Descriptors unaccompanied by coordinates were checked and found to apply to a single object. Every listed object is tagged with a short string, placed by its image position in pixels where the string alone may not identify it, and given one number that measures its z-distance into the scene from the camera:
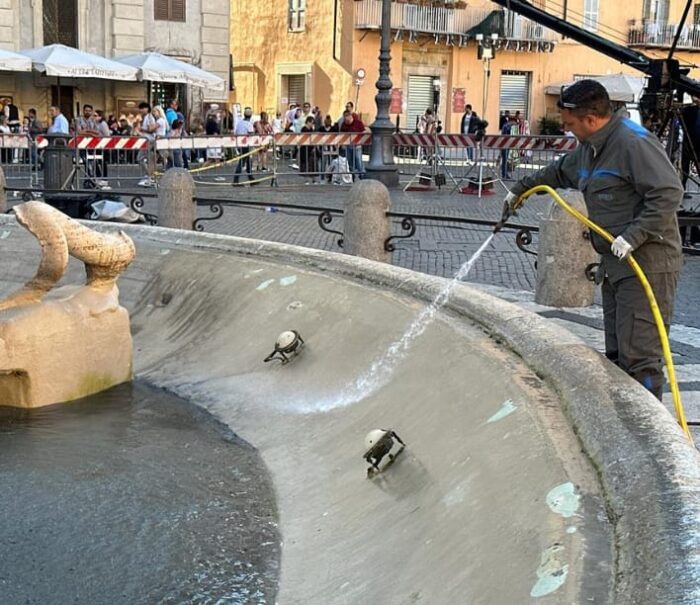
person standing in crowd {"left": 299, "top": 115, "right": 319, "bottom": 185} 22.36
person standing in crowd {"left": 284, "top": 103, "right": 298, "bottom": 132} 28.19
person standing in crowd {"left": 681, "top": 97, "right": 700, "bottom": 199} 12.33
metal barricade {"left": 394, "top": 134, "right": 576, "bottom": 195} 20.78
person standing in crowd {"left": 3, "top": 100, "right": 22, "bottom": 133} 25.15
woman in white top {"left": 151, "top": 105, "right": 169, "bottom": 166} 22.14
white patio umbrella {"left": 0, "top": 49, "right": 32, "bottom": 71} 24.81
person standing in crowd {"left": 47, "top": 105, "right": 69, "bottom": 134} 21.56
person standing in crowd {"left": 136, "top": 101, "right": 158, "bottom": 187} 19.44
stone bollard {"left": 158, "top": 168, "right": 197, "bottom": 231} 10.68
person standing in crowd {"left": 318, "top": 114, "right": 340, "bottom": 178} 22.45
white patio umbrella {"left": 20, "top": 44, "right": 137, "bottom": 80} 24.84
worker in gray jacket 4.36
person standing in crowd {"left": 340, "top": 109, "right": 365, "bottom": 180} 22.25
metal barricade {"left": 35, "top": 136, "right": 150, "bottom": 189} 18.45
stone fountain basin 2.61
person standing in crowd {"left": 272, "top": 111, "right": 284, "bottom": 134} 28.64
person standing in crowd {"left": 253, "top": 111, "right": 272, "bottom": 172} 21.42
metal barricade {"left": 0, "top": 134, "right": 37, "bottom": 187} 18.61
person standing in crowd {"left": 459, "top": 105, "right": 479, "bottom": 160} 29.00
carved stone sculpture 5.45
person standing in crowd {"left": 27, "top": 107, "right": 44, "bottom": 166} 23.75
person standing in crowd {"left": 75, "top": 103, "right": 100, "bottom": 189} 18.44
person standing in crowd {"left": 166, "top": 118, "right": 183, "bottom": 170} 20.48
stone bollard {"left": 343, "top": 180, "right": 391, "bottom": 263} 9.33
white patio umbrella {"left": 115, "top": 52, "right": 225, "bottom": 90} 26.88
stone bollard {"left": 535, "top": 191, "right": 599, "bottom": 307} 8.48
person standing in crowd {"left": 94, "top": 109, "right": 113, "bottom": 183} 19.30
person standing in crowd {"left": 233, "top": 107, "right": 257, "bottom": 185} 21.12
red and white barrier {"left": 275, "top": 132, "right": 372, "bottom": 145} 21.58
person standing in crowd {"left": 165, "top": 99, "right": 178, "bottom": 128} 25.03
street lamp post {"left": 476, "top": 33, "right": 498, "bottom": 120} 39.45
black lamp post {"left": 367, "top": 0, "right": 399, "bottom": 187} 19.08
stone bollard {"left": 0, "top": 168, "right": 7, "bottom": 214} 11.57
